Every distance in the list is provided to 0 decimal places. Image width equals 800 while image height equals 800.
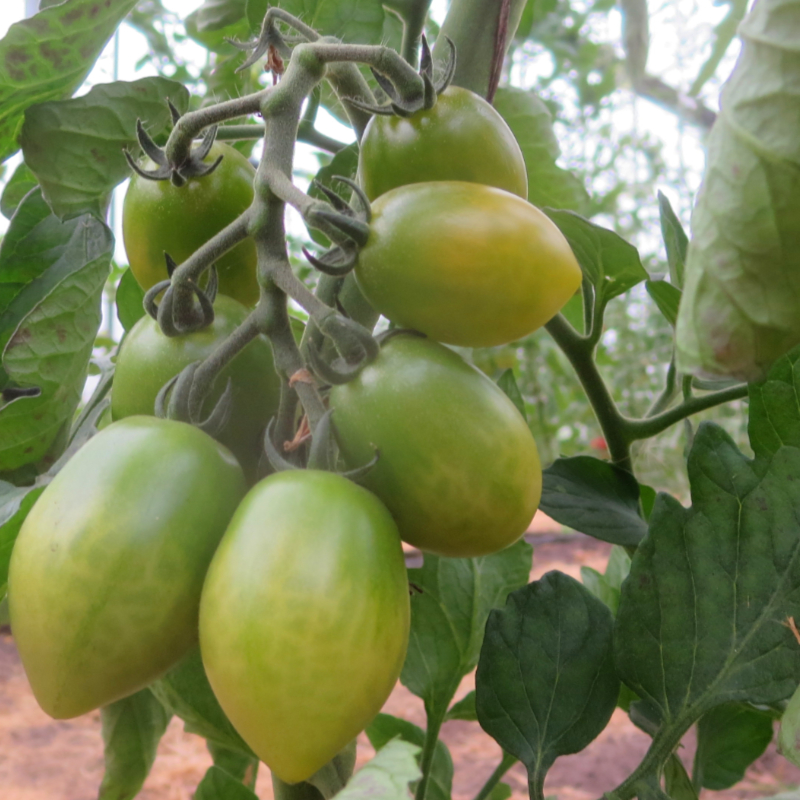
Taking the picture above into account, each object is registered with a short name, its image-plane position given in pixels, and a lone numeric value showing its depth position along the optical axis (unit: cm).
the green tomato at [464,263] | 32
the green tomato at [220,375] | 37
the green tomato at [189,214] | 41
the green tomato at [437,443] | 32
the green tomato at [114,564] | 29
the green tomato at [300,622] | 28
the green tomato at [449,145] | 38
